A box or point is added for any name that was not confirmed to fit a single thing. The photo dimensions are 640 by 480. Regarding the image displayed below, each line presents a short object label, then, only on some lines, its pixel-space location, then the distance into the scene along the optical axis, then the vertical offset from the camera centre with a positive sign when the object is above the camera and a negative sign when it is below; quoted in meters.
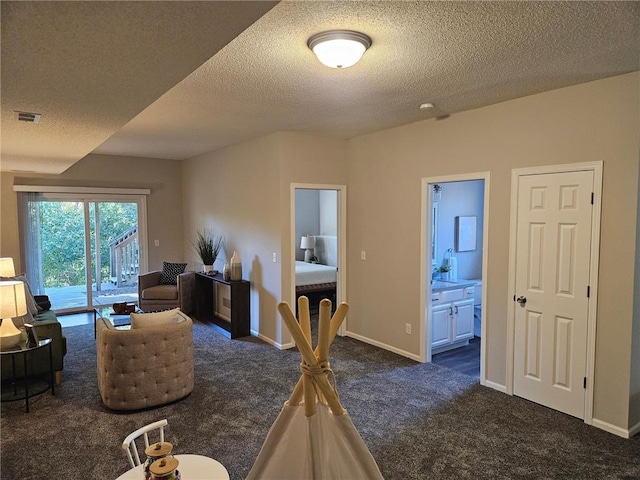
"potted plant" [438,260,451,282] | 5.52 -0.68
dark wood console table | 5.49 -1.27
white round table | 1.75 -1.10
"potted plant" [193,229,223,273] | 6.31 -0.43
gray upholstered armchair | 6.38 -1.20
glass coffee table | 4.62 -1.17
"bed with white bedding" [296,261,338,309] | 6.75 -1.08
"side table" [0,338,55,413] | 3.48 -1.50
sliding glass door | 6.59 -0.47
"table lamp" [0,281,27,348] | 3.25 -0.65
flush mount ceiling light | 2.26 +0.98
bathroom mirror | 5.92 -0.21
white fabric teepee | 1.26 -0.68
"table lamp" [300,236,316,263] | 8.98 -0.55
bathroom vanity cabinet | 4.79 -1.16
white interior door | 3.24 -0.58
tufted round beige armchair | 3.33 -1.20
